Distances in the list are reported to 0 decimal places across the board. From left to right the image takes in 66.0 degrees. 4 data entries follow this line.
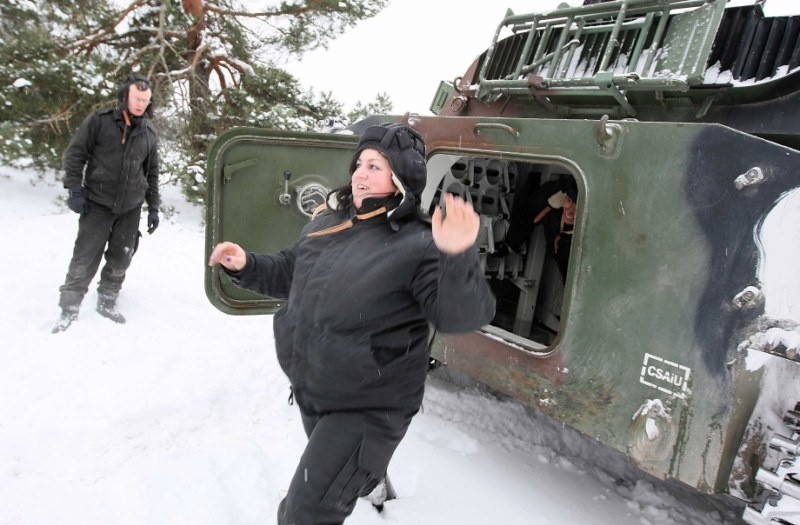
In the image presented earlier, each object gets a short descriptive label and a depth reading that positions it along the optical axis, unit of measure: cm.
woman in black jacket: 168
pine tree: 793
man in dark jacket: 381
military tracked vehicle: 190
